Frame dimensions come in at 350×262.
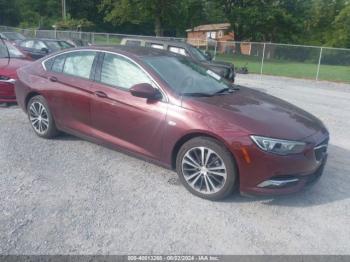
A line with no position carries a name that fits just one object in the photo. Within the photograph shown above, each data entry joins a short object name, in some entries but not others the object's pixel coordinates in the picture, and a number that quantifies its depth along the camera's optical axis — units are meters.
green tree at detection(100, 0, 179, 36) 35.59
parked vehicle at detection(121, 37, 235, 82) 11.98
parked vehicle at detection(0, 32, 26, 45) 22.15
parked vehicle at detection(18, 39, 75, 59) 16.28
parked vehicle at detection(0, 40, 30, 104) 7.20
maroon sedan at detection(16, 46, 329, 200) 3.73
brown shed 47.75
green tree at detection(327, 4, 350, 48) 50.12
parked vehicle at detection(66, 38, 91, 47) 18.82
